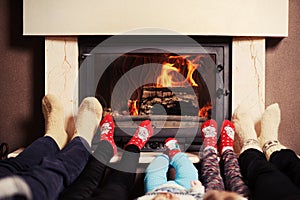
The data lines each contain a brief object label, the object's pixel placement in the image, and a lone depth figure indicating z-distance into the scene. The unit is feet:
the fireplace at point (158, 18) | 7.62
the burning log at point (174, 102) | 8.09
